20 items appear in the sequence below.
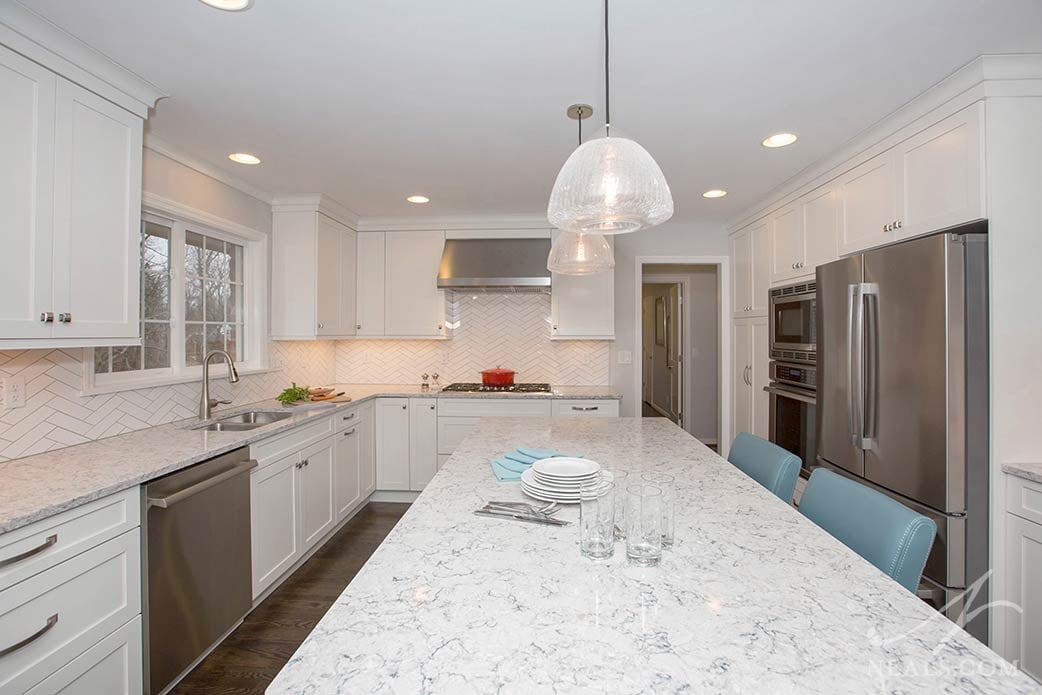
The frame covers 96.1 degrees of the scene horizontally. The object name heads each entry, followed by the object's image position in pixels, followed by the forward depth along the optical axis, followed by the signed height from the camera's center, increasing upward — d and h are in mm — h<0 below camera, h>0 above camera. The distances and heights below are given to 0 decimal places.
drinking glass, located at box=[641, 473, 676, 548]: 1039 -359
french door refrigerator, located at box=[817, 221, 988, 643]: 1771 -187
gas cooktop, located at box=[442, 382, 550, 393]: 3953 -345
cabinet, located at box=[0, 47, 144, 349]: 1521 +497
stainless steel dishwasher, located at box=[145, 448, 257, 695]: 1669 -847
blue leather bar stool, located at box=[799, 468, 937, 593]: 1064 -452
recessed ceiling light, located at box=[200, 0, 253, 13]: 1417 +1052
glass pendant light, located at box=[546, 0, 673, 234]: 1199 +424
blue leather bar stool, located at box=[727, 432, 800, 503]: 1616 -434
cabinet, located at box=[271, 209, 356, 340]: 3424 +549
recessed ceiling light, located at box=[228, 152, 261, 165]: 2646 +1091
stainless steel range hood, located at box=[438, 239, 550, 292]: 3756 +679
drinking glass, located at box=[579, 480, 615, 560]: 1023 -410
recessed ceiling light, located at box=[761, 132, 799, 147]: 2404 +1085
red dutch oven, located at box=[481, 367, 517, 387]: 4035 -255
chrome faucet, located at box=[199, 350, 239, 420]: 2562 -220
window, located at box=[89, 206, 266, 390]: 2416 +261
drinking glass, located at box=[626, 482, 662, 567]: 1015 -368
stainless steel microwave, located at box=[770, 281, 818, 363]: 2771 +155
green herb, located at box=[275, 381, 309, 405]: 3160 -319
